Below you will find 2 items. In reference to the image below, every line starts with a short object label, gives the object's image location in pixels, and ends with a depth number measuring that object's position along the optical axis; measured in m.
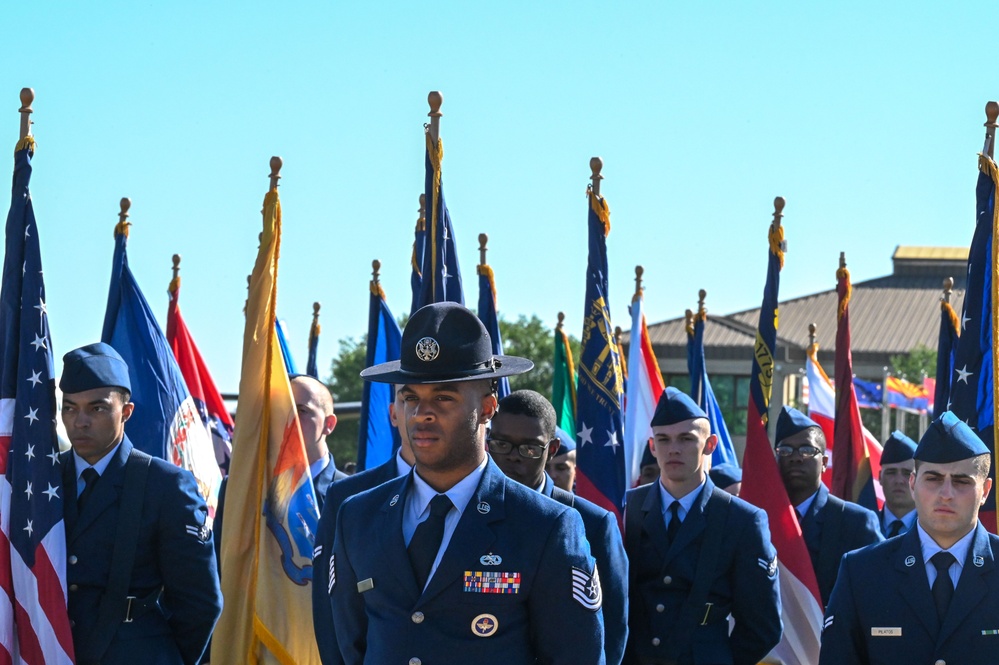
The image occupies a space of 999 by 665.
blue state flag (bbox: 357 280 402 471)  10.98
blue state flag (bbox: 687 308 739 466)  13.01
